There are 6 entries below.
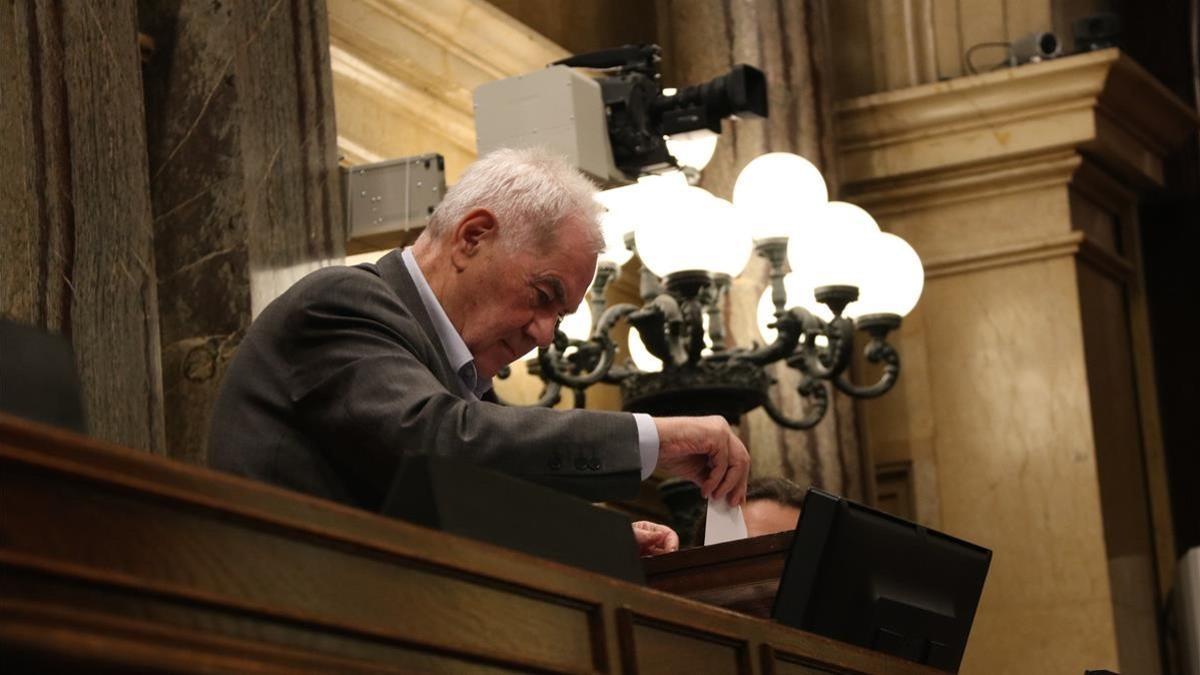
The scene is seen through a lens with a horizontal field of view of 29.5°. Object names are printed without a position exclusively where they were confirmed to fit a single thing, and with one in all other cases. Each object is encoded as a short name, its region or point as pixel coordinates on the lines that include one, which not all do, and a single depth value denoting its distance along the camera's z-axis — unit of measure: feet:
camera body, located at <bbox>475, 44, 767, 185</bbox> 23.09
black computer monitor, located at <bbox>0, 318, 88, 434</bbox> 7.45
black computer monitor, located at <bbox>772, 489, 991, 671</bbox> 11.12
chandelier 23.56
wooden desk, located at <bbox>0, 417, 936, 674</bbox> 6.55
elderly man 10.97
